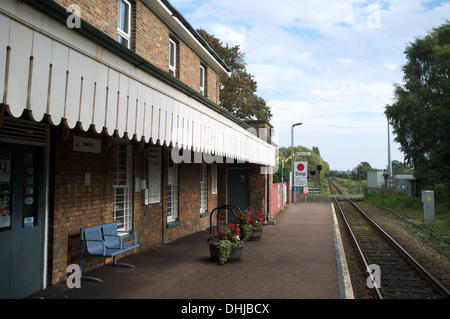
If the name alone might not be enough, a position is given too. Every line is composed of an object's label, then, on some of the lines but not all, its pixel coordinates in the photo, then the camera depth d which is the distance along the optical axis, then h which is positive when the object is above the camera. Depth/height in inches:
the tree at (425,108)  975.6 +212.6
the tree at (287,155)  1256.8 +174.5
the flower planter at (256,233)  402.3 -63.2
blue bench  223.9 -43.5
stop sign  1009.5 +10.1
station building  125.1 +25.8
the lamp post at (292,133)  1125.9 +140.5
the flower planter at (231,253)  287.9 -61.5
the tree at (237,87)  1098.1 +280.0
